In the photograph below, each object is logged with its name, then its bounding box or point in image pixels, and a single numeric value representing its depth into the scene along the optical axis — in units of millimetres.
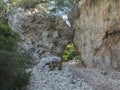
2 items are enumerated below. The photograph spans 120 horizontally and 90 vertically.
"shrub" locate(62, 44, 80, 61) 9990
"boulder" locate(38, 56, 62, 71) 5122
